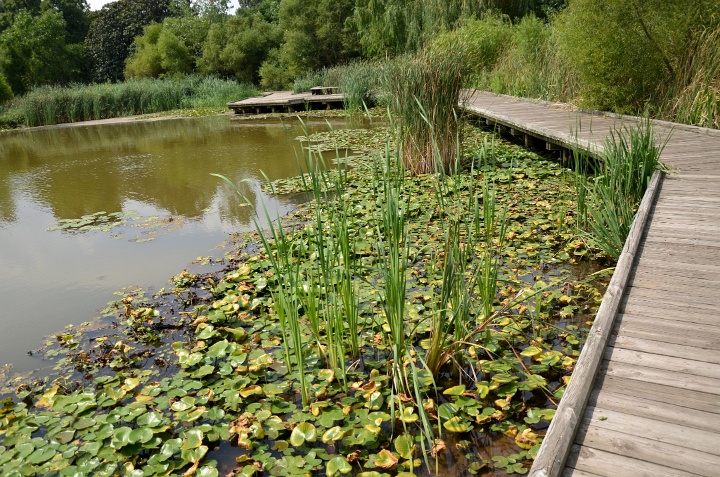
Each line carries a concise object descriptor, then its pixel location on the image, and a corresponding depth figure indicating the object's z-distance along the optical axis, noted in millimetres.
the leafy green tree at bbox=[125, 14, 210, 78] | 22969
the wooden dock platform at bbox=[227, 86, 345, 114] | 13812
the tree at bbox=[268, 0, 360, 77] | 21016
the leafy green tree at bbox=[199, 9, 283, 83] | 22281
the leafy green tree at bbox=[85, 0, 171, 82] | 31109
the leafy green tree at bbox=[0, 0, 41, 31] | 32969
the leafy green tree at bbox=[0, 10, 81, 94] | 22375
